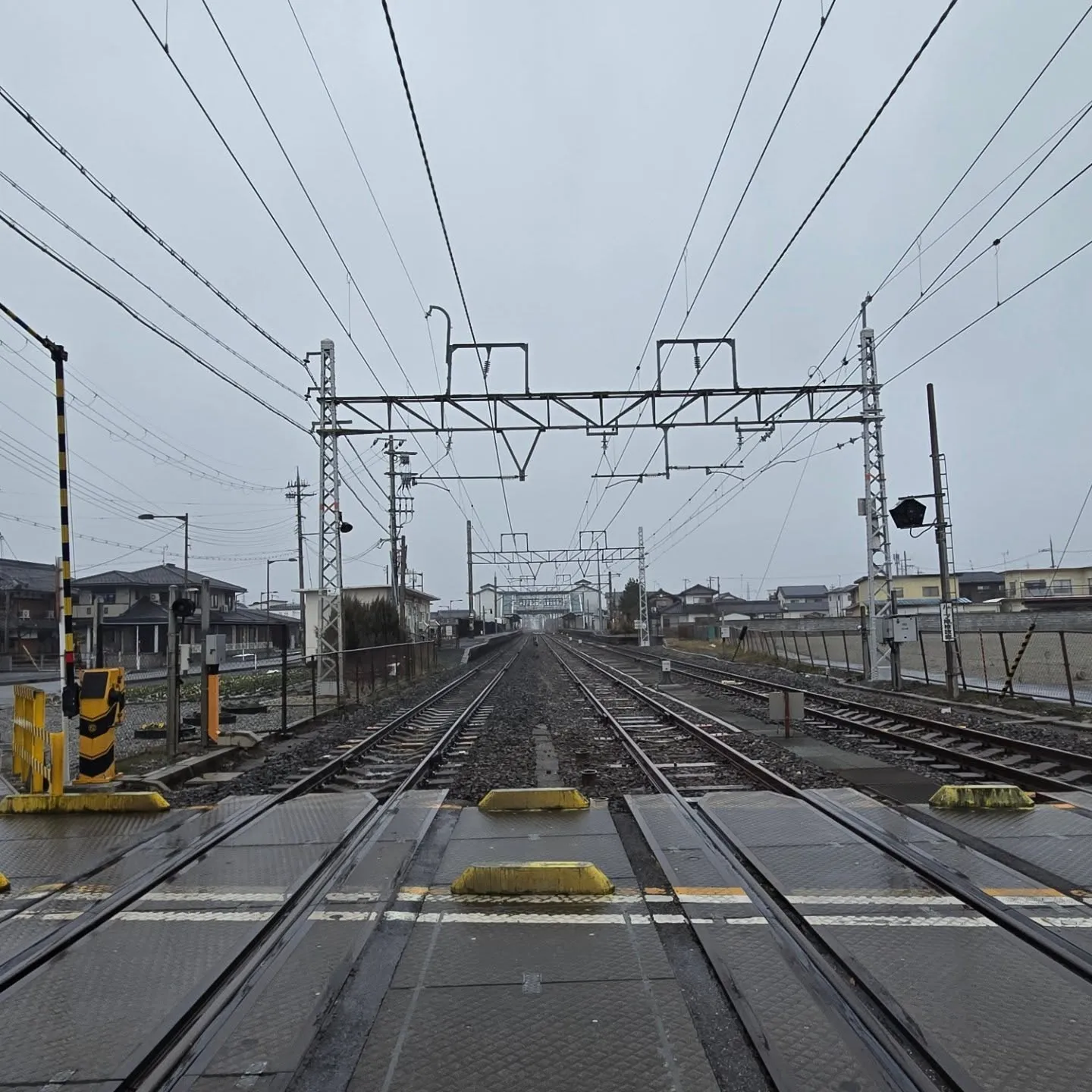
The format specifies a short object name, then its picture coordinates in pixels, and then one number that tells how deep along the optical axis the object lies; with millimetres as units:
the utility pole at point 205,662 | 12523
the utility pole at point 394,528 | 35750
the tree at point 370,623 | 29406
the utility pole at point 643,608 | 53281
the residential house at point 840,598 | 89794
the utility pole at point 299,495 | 62481
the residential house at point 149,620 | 53906
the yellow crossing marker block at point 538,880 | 5824
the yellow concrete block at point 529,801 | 8570
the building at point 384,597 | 39594
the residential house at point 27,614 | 54125
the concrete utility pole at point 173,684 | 11633
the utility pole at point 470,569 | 69625
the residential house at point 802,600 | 105588
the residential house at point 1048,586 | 48406
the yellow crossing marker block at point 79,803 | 8828
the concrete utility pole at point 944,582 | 18828
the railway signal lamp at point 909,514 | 20062
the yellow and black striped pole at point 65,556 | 9062
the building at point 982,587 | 75250
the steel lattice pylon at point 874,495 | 21719
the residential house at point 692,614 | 74875
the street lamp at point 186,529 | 37909
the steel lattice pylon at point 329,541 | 21156
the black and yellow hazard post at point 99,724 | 9539
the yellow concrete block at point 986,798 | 8203
